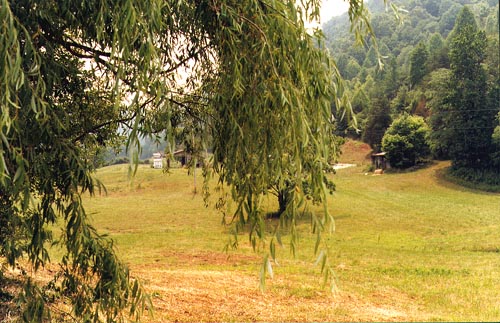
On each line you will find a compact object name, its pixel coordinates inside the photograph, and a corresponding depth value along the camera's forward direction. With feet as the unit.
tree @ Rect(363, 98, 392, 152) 235.40
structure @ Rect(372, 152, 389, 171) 195.21
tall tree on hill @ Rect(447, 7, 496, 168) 165.58
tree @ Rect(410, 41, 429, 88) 274.16
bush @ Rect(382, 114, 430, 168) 184.85
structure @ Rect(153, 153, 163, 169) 150.51
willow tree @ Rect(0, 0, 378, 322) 10.16
